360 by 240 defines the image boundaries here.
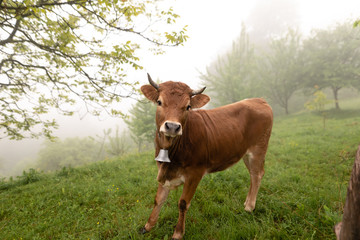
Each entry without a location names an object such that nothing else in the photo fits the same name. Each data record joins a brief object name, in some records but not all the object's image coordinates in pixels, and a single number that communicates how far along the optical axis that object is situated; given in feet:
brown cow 6.67
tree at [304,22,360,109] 53.98
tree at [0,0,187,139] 11.12
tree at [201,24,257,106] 60.13
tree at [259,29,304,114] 64.90
